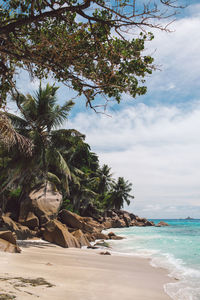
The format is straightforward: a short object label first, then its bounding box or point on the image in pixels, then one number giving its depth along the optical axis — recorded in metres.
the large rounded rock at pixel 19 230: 12.45
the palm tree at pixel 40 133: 13.48
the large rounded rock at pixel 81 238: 12.45
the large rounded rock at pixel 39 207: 15.72
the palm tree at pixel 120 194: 51.59
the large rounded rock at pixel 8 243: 7.35
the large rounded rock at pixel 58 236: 11.09
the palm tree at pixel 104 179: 43.33
